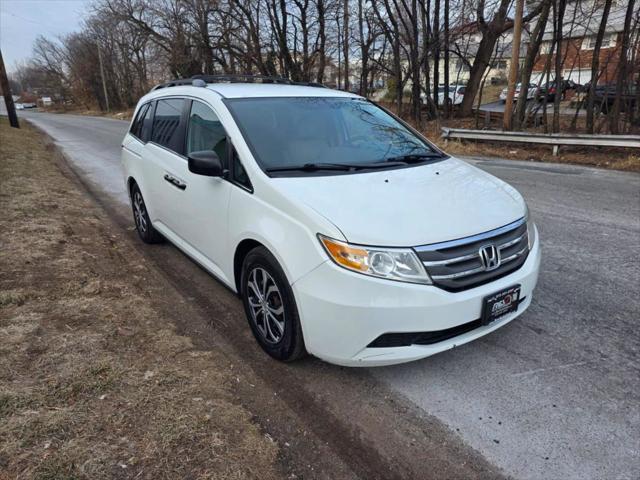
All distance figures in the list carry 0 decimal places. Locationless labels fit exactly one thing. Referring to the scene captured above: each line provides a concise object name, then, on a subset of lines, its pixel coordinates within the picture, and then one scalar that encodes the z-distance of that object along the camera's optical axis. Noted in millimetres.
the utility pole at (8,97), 21547
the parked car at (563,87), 13591
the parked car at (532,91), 14073
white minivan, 2381
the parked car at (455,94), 19078
